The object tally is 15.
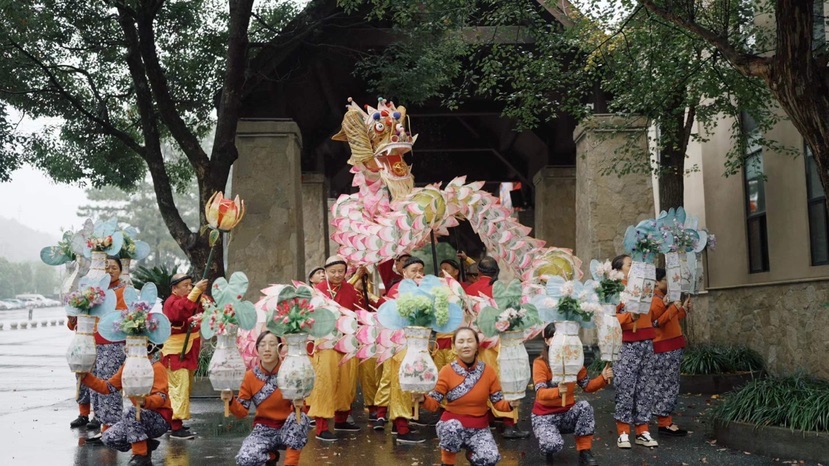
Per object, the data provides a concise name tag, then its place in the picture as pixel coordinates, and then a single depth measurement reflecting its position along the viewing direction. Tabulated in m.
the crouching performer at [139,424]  6.43
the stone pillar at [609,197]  12.66
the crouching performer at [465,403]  5.76
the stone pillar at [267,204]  12.55
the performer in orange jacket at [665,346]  7.61
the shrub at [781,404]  6.88
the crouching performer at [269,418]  5.83
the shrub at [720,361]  11.11
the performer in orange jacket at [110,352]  7.89
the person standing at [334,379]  8.09
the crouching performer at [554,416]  6.47
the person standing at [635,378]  7.36
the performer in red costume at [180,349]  7.94
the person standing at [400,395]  7.88
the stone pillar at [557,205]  16.98
